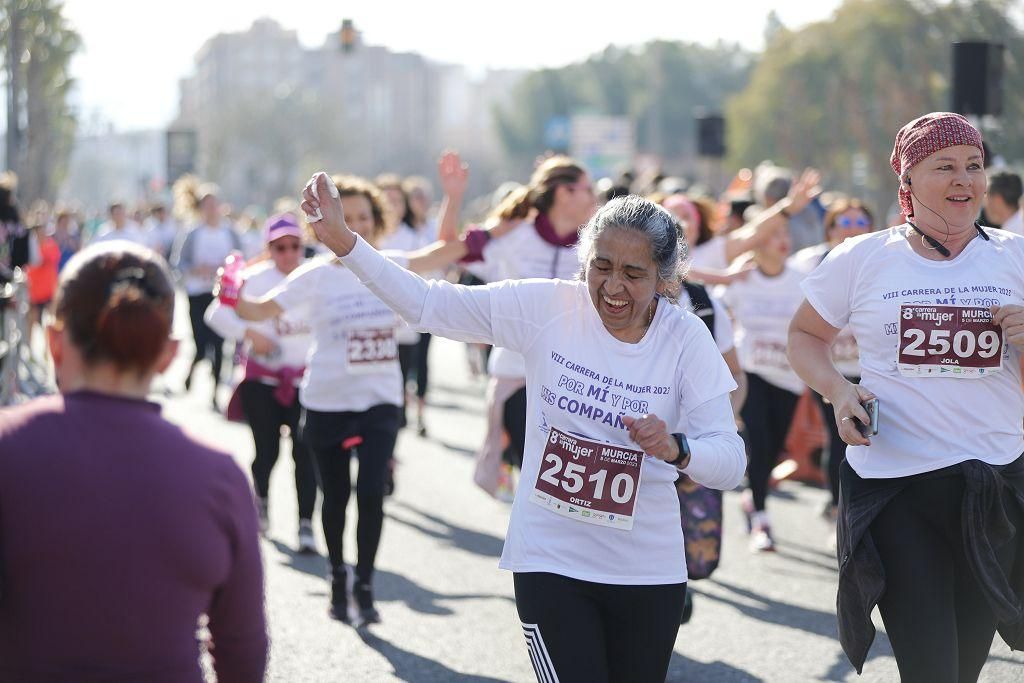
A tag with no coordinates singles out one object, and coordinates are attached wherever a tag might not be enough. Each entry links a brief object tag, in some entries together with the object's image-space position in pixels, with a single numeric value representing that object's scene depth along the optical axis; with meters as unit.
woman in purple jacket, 2.73
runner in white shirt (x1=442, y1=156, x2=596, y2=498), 7.08
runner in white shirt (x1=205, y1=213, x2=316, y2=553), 8.58
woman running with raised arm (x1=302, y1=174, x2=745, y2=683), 4.04
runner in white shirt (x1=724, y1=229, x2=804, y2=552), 9.04
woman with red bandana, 4.25
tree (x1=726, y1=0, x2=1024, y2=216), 39.17
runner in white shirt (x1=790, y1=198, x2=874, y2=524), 8.86
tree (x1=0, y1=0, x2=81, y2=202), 25.59
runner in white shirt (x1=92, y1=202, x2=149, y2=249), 20.55
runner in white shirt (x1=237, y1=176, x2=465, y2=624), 7.04
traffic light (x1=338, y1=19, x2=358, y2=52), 27.95
